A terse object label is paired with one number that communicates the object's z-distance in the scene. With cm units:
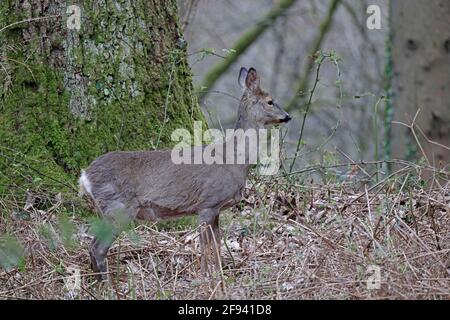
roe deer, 1373
